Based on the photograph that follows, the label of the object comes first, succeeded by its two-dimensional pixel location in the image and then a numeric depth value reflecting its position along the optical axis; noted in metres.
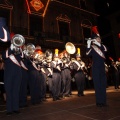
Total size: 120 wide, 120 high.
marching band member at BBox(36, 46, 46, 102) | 7.21
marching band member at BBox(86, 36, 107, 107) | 4.94
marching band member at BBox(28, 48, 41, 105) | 6.44
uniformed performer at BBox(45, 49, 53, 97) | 8.08
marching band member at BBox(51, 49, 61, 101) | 7.55
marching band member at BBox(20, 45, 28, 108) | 5.77
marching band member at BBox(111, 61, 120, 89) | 11.61
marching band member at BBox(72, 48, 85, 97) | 8.70
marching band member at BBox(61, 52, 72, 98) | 8.53
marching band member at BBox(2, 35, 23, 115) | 4.48
